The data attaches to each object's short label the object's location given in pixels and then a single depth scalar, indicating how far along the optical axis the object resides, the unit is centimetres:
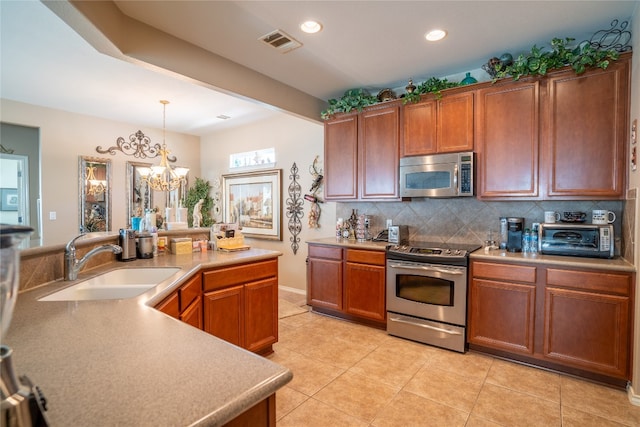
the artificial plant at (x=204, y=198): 633
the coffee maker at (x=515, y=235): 294
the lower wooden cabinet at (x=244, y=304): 240
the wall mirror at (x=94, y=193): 503
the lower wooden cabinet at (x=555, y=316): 230
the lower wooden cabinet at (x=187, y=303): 180
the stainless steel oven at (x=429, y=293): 290
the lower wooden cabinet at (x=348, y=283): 343
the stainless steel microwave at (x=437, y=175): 307
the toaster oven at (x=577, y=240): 251
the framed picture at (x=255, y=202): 525
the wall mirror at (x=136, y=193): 559
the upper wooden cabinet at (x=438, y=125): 310
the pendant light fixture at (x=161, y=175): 434
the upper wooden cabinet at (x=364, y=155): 358
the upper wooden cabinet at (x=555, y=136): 248
